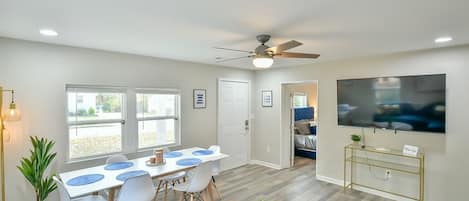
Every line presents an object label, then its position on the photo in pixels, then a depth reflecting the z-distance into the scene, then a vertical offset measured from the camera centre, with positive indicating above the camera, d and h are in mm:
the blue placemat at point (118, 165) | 2938 -839
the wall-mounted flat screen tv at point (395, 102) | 3348 -100
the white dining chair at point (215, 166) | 3835 -1108
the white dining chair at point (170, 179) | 3518 -1184
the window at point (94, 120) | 3338 -324
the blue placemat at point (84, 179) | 2416 -836
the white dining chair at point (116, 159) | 3236 -822
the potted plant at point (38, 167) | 2740 -777
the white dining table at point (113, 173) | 2295 -853
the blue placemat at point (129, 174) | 2588 -845
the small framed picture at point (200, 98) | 4720 -16
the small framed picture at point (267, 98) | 5521 -28
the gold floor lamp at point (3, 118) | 2637 -210
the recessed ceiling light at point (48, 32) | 2521 +702
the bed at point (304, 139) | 6250 -1103
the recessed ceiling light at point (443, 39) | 2834 +666
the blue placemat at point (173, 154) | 3527 -840
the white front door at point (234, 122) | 5203 -554
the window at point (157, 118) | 4023 -350
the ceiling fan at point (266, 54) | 2539 +458
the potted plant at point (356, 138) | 4052 -697
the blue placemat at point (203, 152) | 3695 -852
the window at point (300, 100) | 7575 -106
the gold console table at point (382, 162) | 3518 -1064
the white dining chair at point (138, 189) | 2398 -923
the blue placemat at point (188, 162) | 3125 -845
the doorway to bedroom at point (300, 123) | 5441 -720
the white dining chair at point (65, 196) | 2278 -927
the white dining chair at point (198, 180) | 2951 -1021
